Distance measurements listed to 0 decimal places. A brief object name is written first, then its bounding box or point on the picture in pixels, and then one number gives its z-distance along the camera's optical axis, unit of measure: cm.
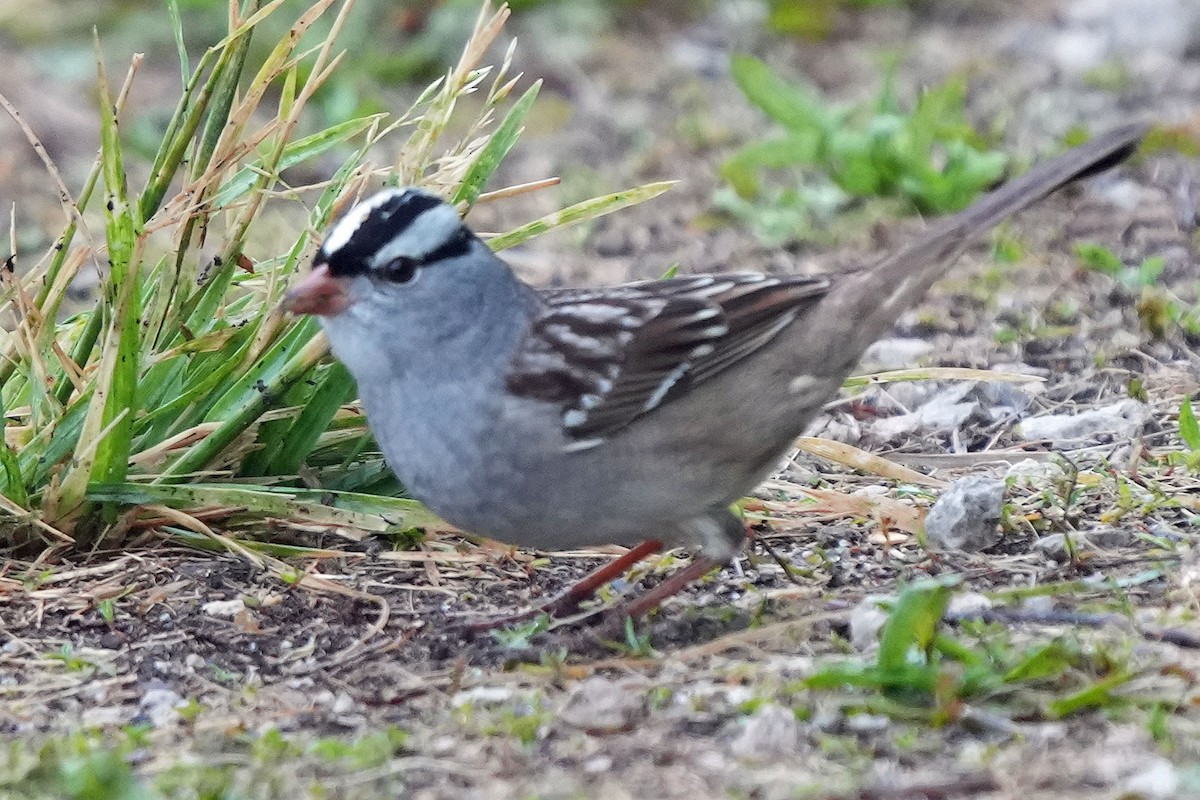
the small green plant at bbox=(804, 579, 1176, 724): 595
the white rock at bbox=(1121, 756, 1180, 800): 529
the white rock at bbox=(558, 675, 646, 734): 617
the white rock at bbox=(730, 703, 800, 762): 584
